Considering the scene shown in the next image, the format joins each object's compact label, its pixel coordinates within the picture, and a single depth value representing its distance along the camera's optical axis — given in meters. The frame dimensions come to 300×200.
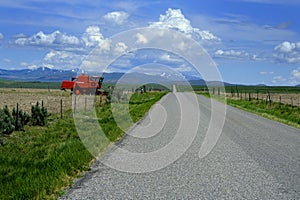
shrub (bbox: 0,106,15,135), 16.94
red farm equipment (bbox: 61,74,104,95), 60.06
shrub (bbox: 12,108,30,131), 18.91
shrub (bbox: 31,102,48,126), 21.15
